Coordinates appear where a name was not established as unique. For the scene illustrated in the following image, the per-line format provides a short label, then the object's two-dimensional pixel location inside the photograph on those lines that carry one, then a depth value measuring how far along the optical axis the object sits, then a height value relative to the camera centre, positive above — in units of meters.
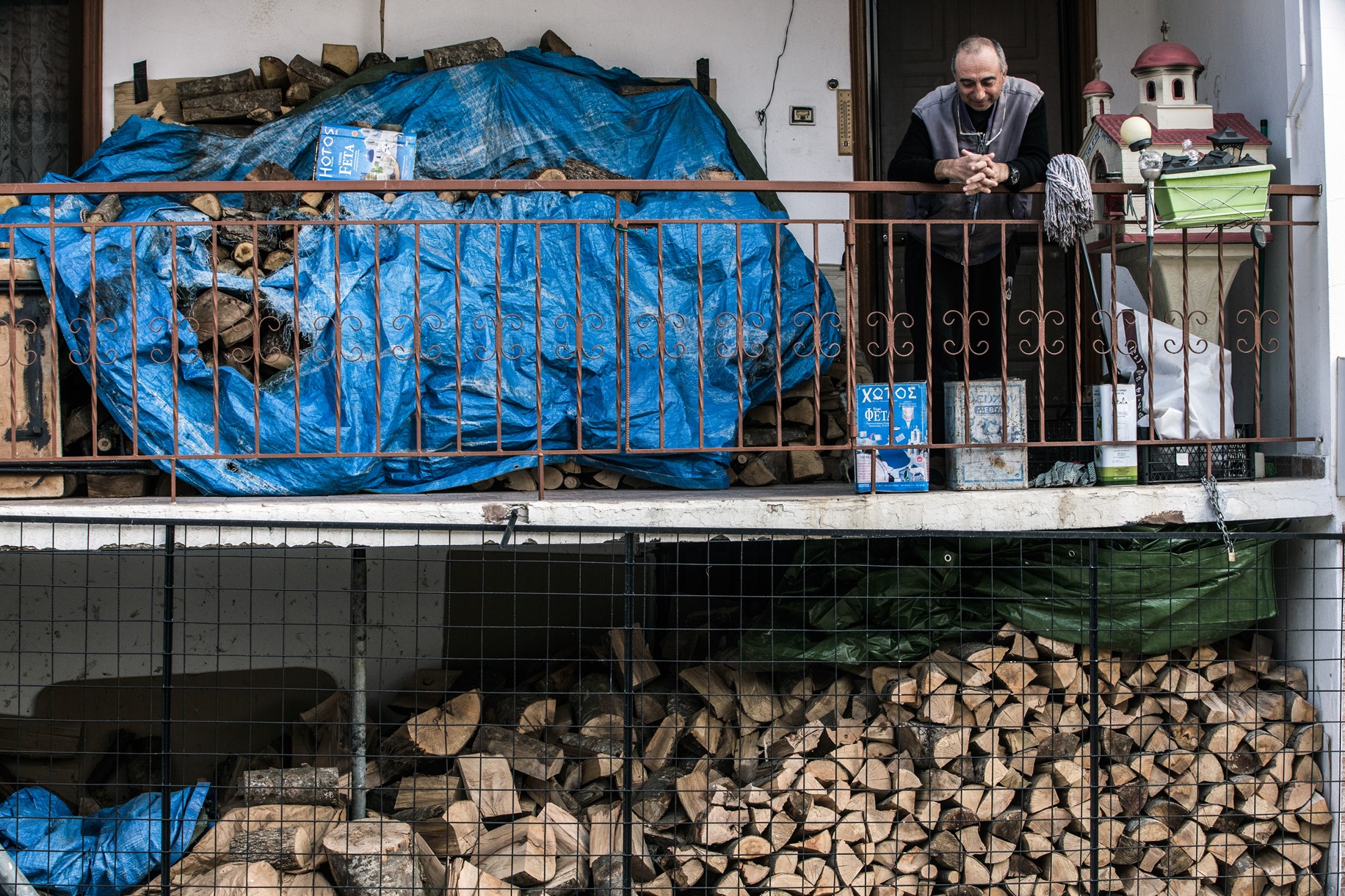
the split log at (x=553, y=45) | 12.50 +2.29
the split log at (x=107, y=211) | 10.52 +1.22
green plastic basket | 9.20 +1.07
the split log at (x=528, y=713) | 10.39 -1.04
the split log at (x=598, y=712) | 10.35 -1.04
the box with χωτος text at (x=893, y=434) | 9.50 +0.16
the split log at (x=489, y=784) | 9.80 -1.27
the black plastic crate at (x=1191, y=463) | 9.80 +0.03
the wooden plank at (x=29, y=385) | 9.52 +0.40
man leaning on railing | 9.44 +1.20
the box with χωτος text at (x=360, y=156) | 11.45 +1.58
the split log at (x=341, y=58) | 12.43 +2.22
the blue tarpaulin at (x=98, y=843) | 9.59 -1.51
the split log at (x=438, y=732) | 10.15 -1.09
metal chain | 9.63 -0.09
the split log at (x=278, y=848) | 9.12 -1.43
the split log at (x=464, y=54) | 12.23 +2.21
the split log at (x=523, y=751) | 10.06 -1.18
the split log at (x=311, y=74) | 12.23 +2.10
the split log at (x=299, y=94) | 12.12 +1.98
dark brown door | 13.55 +2.49
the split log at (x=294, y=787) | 9.84 -1.28
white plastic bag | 9.87 +0.39
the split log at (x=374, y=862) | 8.88 -1.45
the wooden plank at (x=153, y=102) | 12.34 +2.00
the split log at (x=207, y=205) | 10.70 +1.25
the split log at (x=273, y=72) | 12.24 +2.12
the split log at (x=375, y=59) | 12.56 +2.23
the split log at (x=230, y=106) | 12.05 +1.91
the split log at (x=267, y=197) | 11.12 +1.34
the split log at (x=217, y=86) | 12.18 +2.04
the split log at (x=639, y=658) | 10.64 -0.82
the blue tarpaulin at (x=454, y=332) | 9.66 +0.63
